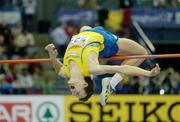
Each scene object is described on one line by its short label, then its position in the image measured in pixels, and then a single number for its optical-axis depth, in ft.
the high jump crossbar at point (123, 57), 39.65
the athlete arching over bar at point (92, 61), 38.24
